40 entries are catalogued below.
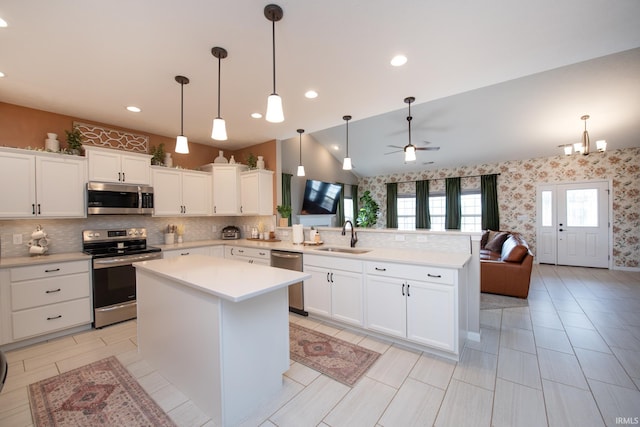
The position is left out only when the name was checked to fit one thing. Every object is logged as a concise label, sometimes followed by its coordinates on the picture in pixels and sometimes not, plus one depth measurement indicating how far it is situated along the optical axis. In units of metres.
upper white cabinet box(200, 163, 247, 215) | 4.59
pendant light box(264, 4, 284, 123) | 1.70
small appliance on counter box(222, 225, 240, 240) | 4.95
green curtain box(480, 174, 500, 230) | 6.95
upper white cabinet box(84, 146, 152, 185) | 3.31
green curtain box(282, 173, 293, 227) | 6.11
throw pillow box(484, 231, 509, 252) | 5.69
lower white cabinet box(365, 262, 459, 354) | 2.32
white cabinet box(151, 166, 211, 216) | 3.95
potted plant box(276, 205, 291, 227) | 4.49
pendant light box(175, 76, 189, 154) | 2.38
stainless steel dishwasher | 3.39
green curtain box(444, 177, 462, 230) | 7.58
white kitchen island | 1.66
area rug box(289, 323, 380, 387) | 2.21
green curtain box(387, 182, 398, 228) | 8.71
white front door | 5.86
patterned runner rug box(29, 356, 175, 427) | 1.72
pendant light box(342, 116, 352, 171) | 3.69
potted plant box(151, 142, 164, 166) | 4.00
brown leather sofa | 3.99
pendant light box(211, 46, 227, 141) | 2.05
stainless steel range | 3.10
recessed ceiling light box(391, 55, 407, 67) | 2.23
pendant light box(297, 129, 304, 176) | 4.13
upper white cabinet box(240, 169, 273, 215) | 4.49
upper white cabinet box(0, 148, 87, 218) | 2.79
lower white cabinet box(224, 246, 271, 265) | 3.79
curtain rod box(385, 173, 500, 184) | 7.36
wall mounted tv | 6.85
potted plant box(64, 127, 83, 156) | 3.24
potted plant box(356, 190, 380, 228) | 8.26
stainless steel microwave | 3.28
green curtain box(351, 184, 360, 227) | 9.04
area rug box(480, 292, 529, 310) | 3.74
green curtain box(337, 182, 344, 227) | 8.10
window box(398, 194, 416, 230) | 8.53
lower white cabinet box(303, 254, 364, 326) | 2.89
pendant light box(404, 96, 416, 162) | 3.14
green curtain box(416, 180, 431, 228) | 8.12
